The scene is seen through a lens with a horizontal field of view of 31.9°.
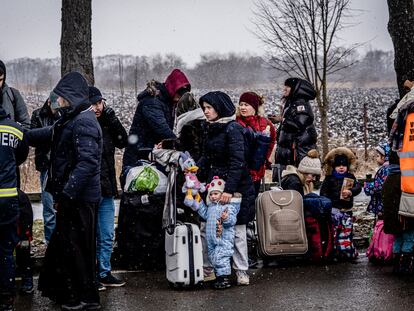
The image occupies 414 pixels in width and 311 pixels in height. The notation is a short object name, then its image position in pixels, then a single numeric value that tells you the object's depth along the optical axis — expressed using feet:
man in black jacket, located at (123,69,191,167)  26.63
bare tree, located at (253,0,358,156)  52.85
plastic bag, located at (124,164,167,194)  26.00
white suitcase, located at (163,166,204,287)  23.61
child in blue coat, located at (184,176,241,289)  23.84
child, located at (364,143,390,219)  27.71
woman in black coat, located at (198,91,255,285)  23.86
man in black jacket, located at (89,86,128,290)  24.56
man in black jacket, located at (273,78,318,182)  30.22
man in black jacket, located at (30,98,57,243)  26.61
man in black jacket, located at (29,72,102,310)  21.25
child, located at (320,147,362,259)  27.81
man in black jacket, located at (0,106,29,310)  20.66
